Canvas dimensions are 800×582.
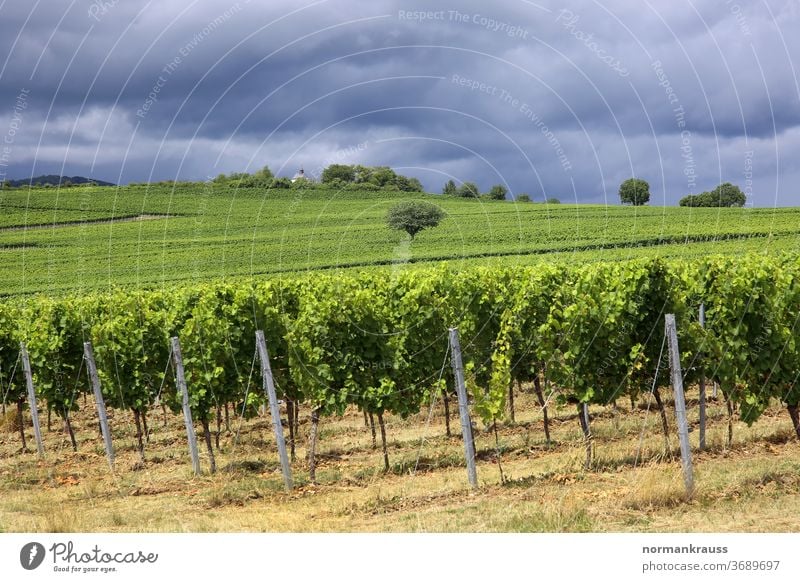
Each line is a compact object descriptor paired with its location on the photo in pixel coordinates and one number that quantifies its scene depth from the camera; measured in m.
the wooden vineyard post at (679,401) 12.95
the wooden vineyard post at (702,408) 18.00
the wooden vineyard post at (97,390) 19.47
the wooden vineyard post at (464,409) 15.03
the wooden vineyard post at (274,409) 16.73
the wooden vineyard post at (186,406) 19.05
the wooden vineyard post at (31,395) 22.97
